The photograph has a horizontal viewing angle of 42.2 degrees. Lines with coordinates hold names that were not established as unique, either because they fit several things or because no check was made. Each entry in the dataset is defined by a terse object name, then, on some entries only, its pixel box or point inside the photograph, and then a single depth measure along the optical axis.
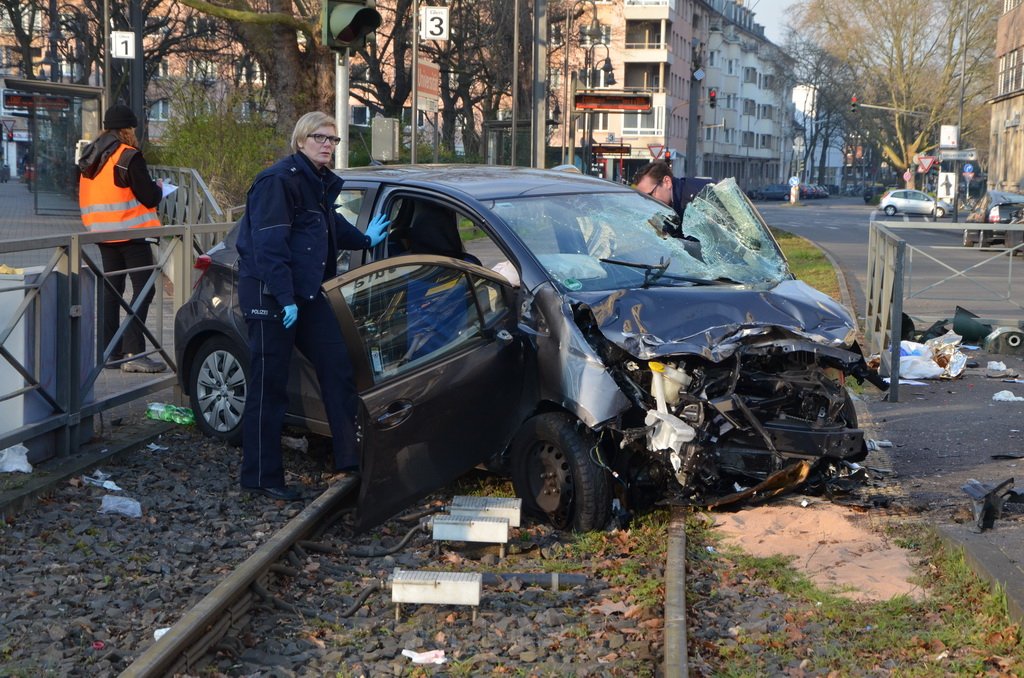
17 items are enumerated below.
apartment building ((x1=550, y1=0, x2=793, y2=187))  102.81
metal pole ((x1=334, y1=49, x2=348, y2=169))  11.48
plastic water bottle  8.89
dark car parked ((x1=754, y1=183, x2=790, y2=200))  107.19
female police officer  6.77
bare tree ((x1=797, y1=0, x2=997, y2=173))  89.25
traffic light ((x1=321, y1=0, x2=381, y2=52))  10.36
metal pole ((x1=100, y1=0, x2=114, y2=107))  31.86
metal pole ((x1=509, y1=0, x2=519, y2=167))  30.28
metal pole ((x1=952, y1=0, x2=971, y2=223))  53.91
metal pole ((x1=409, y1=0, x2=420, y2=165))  14.41
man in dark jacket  9.16
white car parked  70.75
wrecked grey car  6.30
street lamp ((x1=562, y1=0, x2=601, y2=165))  39.69
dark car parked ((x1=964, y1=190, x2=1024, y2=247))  36.67
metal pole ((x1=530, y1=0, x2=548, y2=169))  23.33
